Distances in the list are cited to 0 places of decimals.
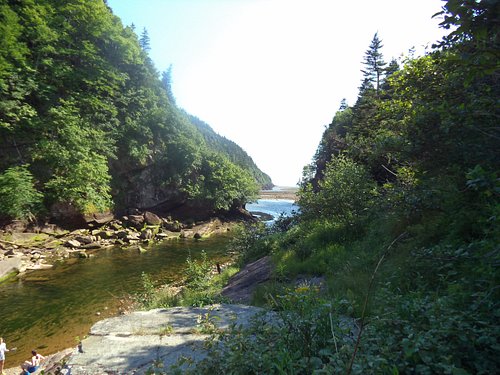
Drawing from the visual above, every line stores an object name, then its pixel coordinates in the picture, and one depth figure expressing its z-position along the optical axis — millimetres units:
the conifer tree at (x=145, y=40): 64688
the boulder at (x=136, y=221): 30016
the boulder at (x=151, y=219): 31681
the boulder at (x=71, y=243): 21469
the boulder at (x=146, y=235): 26641
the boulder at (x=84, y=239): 22812
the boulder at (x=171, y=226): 32594
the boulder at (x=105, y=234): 25014
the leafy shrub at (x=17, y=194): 19328
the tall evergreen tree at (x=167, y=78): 70900
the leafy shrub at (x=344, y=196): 11188
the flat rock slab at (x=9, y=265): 14657
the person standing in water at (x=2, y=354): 7930
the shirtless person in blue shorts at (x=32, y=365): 7211
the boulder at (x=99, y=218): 25756
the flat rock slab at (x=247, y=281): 8391
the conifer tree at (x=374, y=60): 46900
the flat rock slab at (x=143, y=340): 4016
